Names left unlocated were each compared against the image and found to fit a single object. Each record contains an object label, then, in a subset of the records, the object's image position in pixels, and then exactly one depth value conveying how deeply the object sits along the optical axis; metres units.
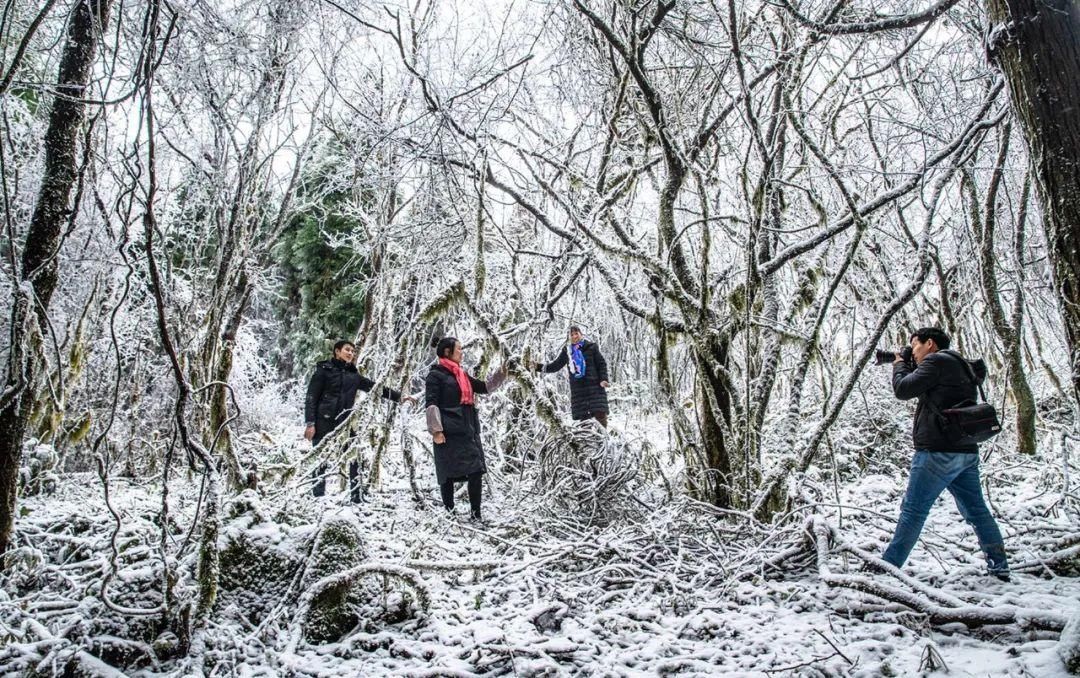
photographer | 3.07
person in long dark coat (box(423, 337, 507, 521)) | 4.63
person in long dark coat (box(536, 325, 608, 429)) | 6.29
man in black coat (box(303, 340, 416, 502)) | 5.50
